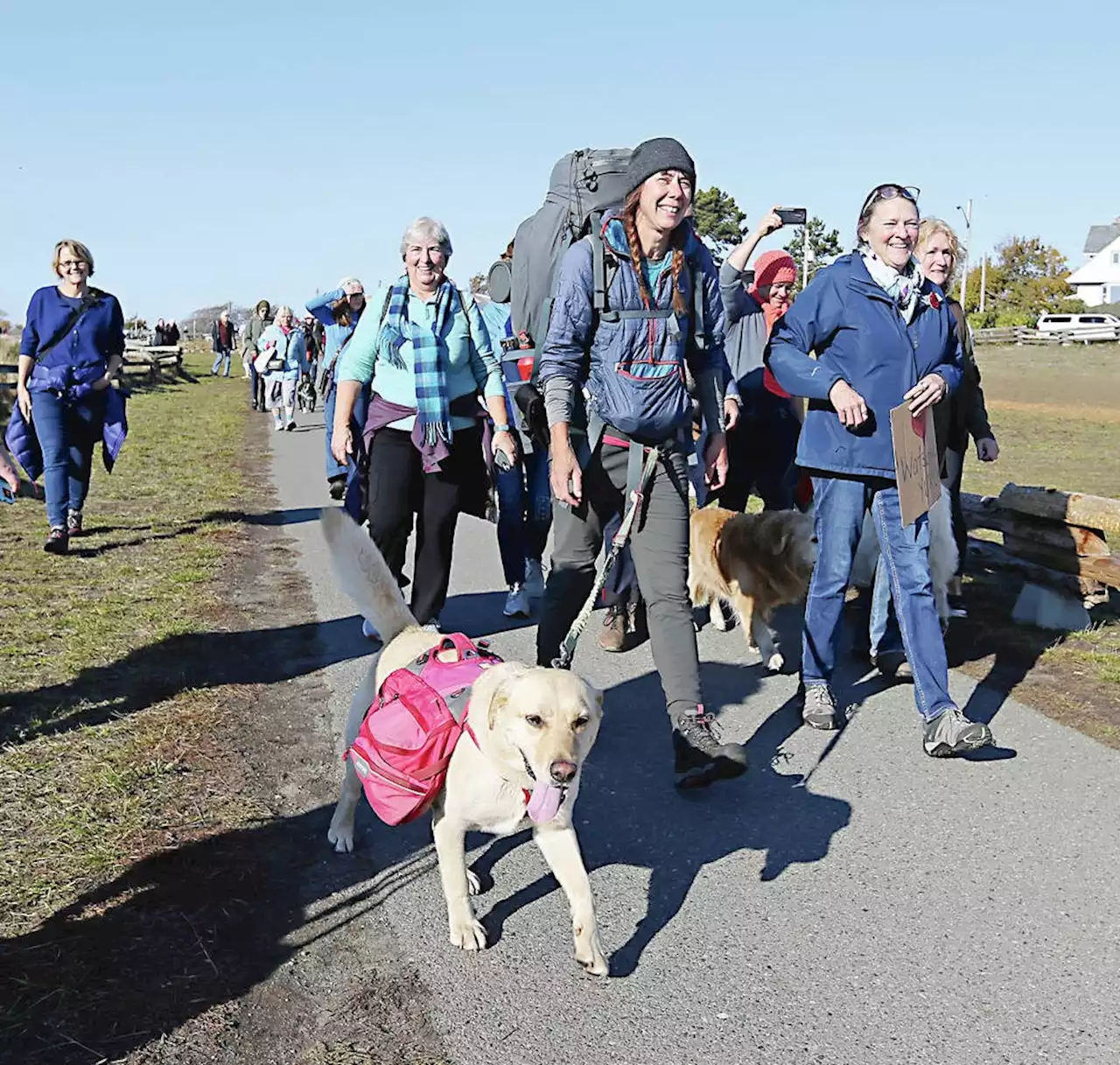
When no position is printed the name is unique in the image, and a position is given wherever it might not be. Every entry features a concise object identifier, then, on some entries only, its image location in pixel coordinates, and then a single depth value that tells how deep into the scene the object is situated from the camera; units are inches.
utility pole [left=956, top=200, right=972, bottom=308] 2808.1
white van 2137.1
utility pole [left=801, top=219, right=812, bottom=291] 2365.8
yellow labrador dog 120.3
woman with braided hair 164.9
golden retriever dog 230.2
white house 3745.1
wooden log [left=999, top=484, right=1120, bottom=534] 246.1
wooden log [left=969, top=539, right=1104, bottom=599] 254.5
